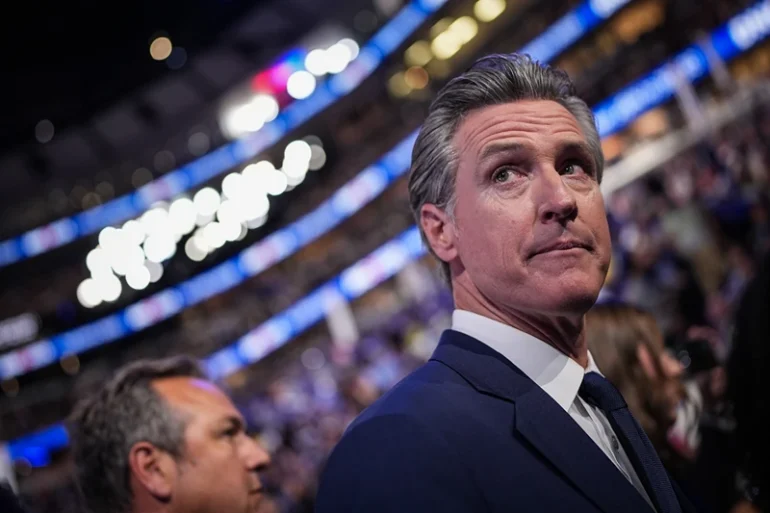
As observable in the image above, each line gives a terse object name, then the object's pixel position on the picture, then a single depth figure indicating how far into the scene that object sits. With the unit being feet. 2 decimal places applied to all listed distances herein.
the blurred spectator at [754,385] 3.99
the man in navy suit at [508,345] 2.37
